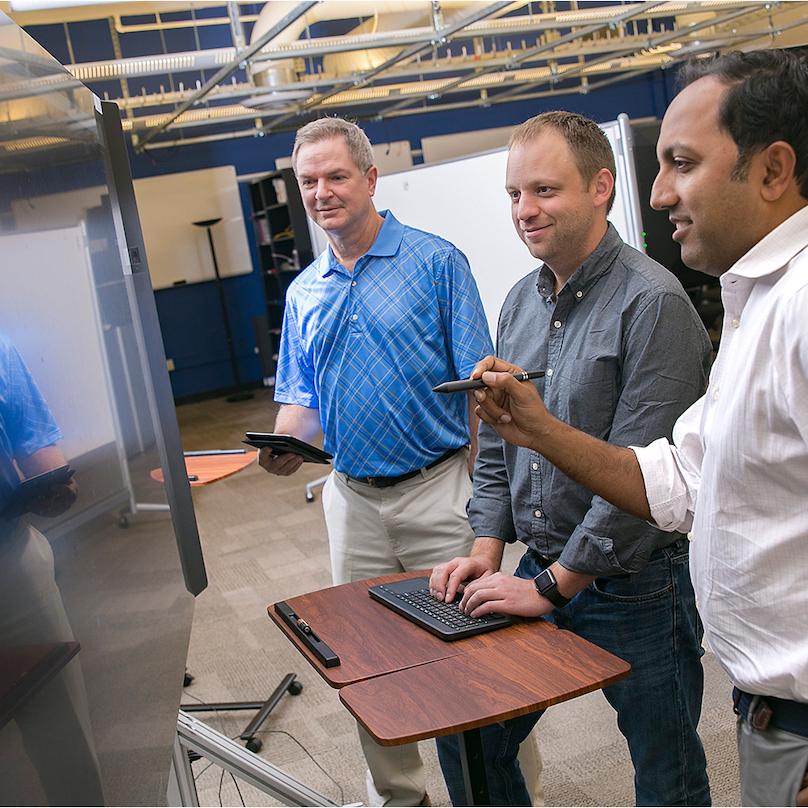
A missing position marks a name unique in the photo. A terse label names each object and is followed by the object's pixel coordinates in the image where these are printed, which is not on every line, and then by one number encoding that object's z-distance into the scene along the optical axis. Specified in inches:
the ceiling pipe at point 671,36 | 263.3
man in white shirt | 33.2
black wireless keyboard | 48.8
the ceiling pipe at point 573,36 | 225.3
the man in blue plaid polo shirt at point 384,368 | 77.0
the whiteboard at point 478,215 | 164.2
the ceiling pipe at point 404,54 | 196.2
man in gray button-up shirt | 51.3
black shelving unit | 325.4
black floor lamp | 382.4
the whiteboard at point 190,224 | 375.2
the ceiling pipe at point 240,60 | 172.9
